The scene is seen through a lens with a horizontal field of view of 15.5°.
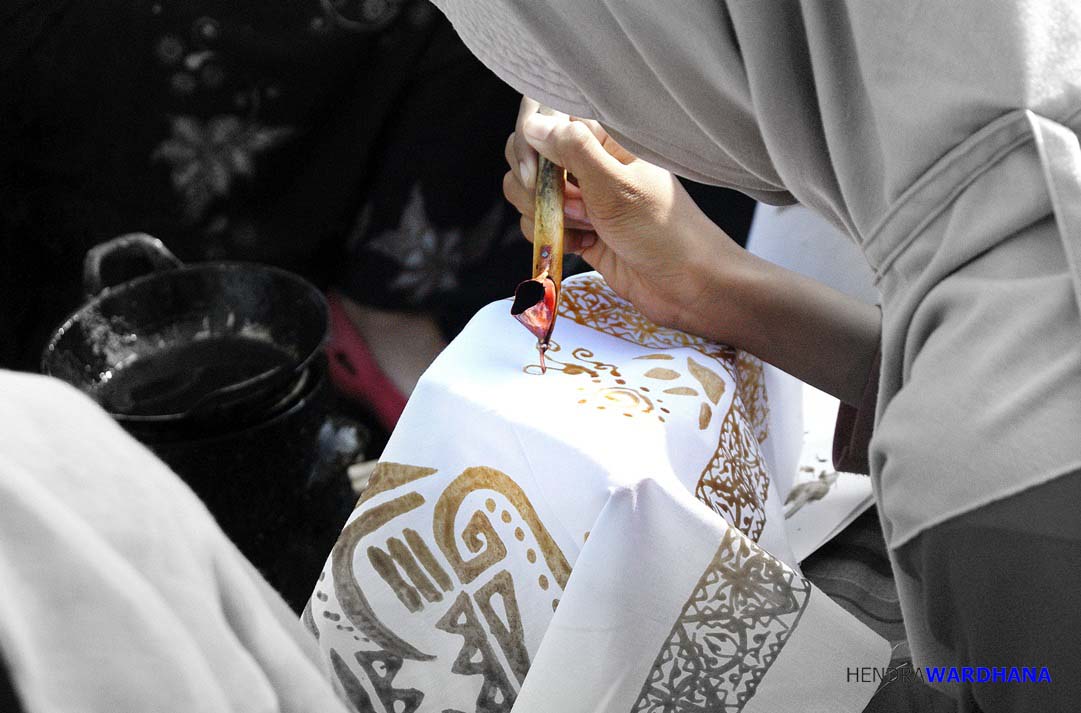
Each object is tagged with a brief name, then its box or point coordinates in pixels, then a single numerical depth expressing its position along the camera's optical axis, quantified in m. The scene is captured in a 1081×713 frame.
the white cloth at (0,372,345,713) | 1.22
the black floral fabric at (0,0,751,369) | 2.45
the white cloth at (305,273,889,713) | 2.01
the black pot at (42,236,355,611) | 2.30
